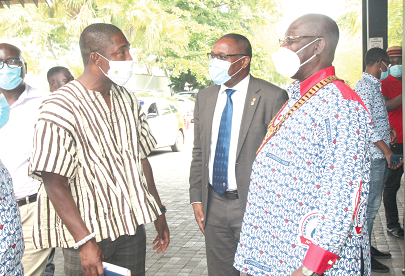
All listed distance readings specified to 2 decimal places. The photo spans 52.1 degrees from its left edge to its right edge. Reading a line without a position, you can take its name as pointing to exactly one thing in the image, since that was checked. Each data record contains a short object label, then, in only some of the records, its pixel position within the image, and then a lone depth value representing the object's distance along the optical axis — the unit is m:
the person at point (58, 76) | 5.10
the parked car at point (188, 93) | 33.25
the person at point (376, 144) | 4.48
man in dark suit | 3.12
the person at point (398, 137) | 5.14
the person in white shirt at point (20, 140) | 3.33
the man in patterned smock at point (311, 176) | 1.81
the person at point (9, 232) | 1.80
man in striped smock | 2.27
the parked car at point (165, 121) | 13.18
